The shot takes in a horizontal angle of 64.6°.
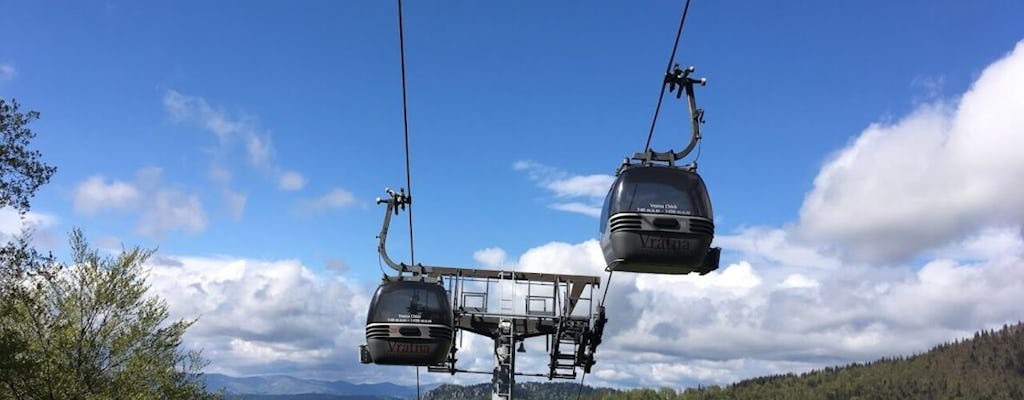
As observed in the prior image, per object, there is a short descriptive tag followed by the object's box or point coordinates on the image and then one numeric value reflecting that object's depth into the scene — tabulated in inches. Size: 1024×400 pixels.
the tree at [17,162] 641.0
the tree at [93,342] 784.9
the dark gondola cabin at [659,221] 363.3
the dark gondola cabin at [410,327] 578.6
